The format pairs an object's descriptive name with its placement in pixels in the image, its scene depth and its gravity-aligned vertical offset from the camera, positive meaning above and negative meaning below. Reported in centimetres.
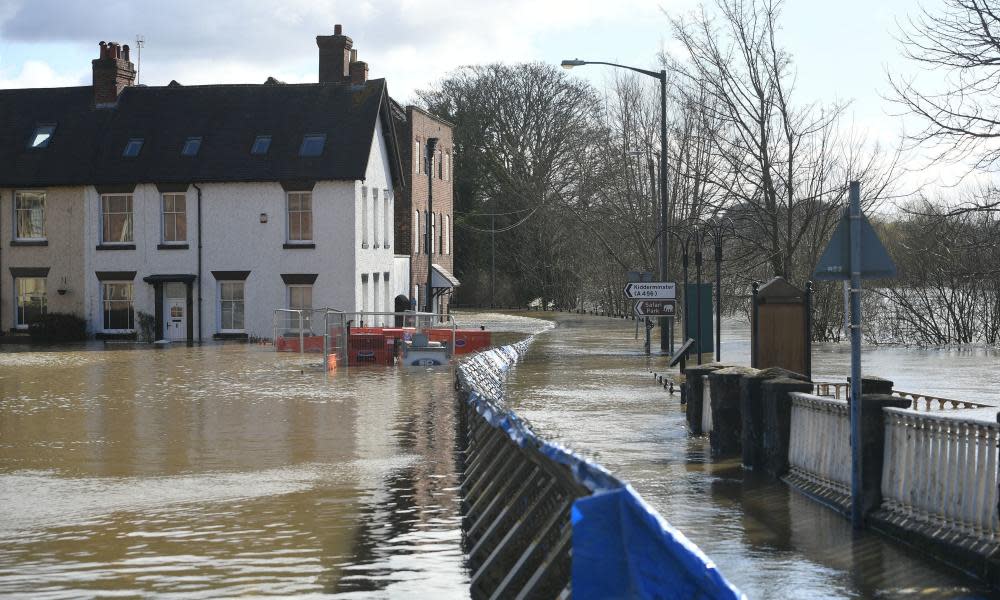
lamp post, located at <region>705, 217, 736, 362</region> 2589 +121
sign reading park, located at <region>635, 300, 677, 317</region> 3162 +2
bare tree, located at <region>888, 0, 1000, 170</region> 2272 +443
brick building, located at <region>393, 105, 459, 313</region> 5897 +491
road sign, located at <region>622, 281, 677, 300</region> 3144 +43
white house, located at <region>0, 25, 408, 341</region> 4688 +393
